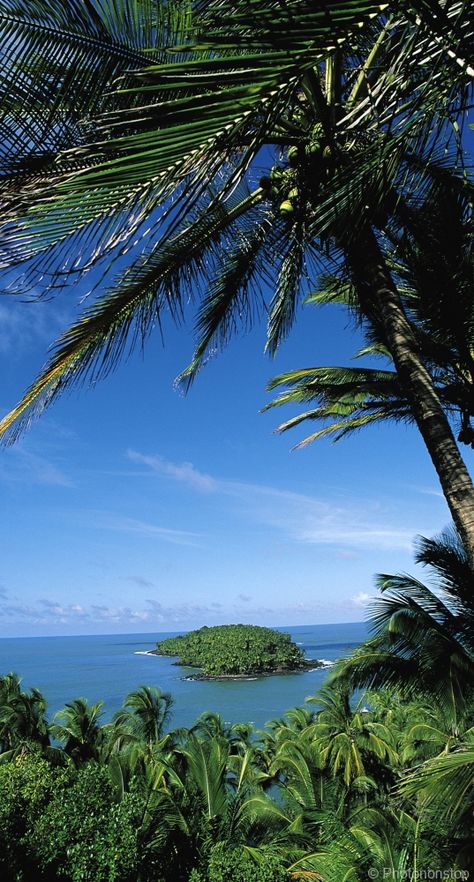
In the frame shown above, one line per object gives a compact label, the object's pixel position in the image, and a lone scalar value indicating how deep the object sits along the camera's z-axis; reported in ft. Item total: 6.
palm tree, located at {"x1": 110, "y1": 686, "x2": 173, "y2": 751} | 86.95
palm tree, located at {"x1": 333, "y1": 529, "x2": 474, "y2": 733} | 24.86
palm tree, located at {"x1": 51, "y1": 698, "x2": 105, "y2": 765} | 79.15
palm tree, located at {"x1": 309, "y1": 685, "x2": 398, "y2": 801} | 50.96
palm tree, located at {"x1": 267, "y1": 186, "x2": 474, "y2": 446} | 19.47
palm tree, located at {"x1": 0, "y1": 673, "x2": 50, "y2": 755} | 78.54
